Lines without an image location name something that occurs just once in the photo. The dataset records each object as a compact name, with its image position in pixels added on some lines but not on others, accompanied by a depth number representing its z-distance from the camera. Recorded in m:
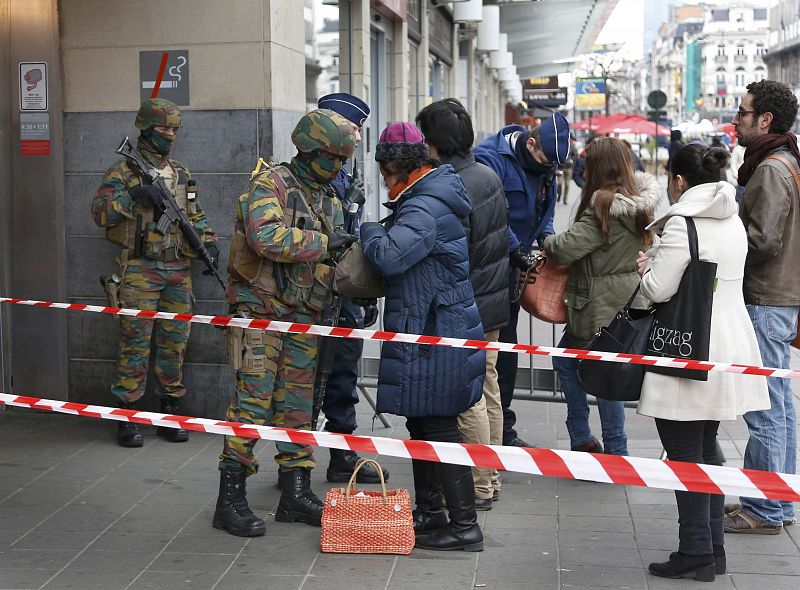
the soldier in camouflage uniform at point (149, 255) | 6.58
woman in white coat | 4.54
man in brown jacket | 5.13
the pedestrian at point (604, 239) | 5.75
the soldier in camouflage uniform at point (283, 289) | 5.05
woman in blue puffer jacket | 4.77
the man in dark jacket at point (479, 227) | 5.32
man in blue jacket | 6.13
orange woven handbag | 4.88
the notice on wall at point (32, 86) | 7.09
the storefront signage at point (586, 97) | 74.50
